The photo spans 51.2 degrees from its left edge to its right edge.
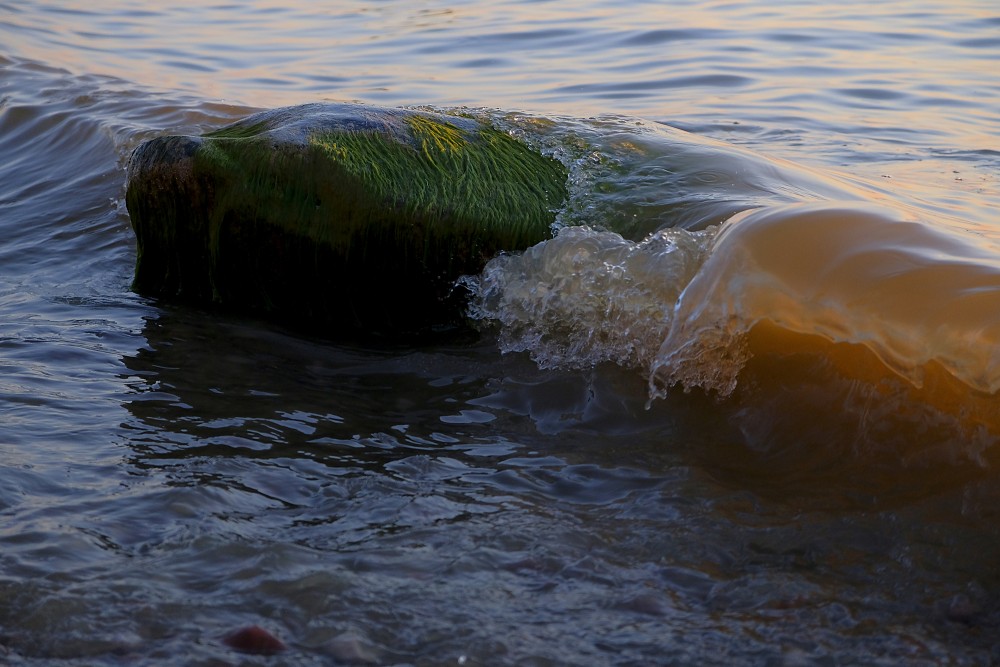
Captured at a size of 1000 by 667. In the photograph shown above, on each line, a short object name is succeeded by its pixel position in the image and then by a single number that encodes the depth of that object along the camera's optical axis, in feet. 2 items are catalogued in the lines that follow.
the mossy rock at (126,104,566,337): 14.53
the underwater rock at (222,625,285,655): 7.59
